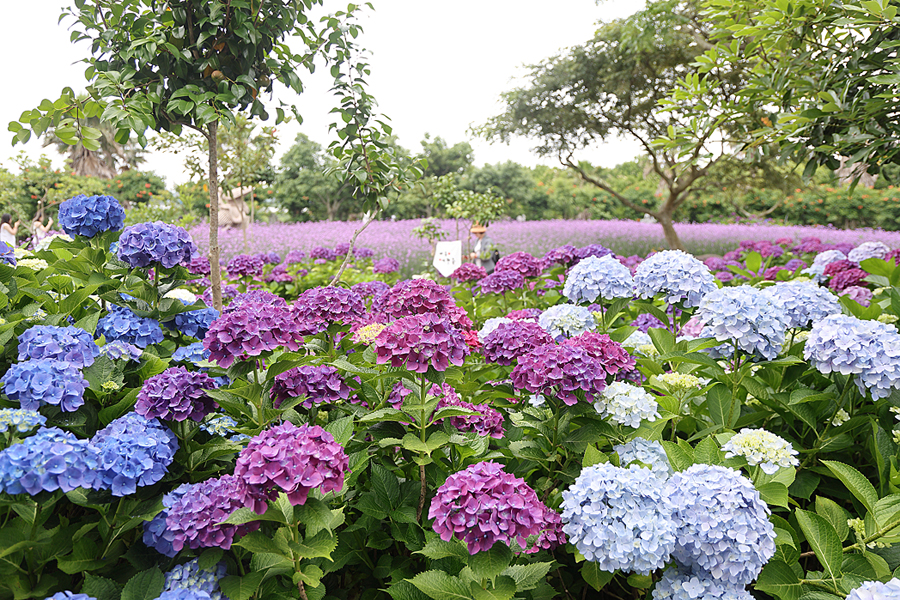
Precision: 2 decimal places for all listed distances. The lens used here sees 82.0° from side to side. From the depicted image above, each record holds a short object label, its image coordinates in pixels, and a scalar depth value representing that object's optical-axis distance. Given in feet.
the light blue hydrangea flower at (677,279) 7.27
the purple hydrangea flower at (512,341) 6.24
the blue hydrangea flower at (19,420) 3.90
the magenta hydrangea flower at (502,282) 10.98
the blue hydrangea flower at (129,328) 6.10
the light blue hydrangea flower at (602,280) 7.87
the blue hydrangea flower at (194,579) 4.01
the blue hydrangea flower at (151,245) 6.23
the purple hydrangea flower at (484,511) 3.89
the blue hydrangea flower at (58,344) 4.82
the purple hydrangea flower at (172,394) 4.68
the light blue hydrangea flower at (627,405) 5.45
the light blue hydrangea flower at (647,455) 5.31
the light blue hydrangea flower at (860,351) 5.55
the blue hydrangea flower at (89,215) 6.79
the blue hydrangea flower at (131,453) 3.91
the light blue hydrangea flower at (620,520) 4.29
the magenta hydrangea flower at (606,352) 5.63
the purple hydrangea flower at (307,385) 5.40
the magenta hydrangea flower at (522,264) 11.38
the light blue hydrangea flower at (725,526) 4.28
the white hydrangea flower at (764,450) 5.09
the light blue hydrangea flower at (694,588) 4.36
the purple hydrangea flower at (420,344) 4.88
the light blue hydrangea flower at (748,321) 5.98
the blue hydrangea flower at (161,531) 4.23
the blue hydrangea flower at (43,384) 4.29
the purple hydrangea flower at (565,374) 5.22
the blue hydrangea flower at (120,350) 5.51
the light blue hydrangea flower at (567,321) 7.63
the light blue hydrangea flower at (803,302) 6.84
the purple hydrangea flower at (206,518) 3.98
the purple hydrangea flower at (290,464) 3.66
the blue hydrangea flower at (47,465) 3.45
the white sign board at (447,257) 19.70
